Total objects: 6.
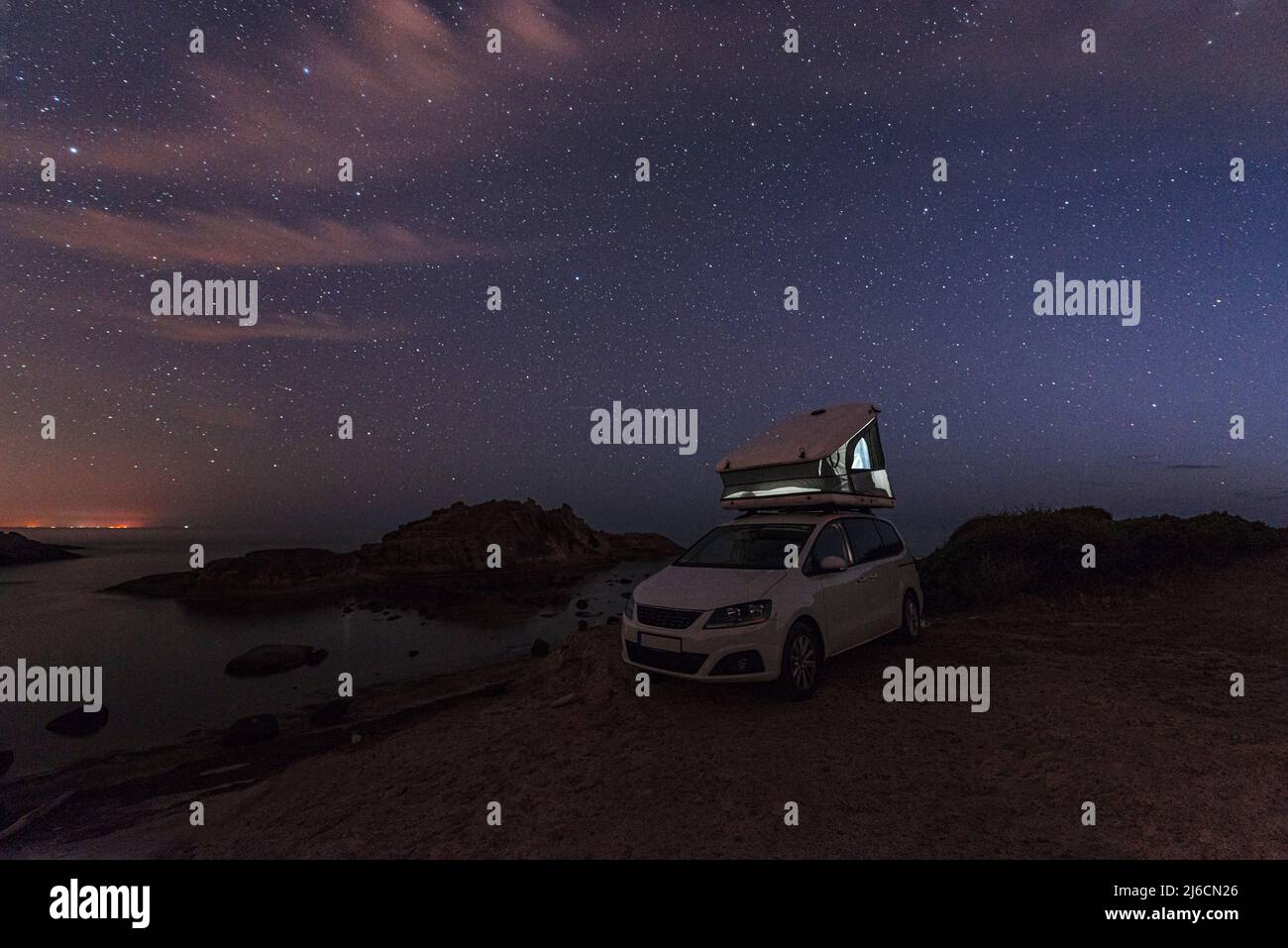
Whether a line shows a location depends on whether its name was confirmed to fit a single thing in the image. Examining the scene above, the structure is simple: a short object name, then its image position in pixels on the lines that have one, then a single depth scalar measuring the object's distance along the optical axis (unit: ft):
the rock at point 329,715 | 33.06
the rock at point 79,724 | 34.53
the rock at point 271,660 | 49.85
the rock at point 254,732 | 30.32
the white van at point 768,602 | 19.33
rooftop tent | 23.98
